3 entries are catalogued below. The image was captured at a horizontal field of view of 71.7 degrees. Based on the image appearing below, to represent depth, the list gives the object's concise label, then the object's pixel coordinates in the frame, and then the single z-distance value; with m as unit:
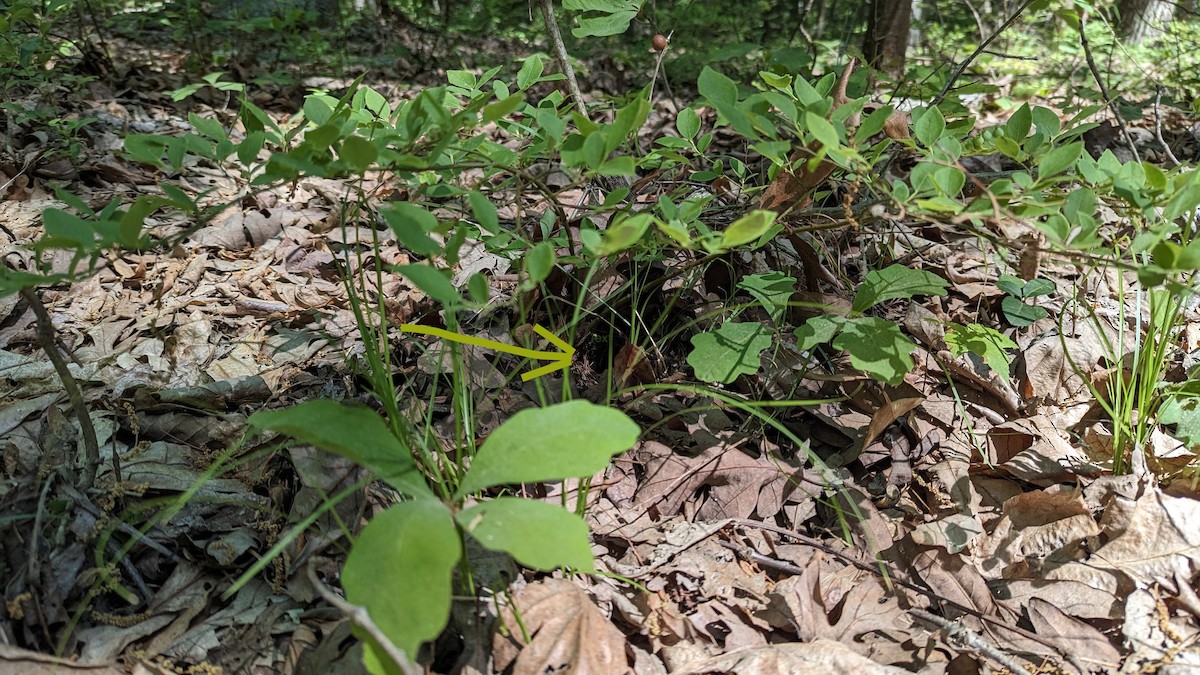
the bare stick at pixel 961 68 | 0.56
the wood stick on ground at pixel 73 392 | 0.42
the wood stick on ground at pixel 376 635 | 0.31
